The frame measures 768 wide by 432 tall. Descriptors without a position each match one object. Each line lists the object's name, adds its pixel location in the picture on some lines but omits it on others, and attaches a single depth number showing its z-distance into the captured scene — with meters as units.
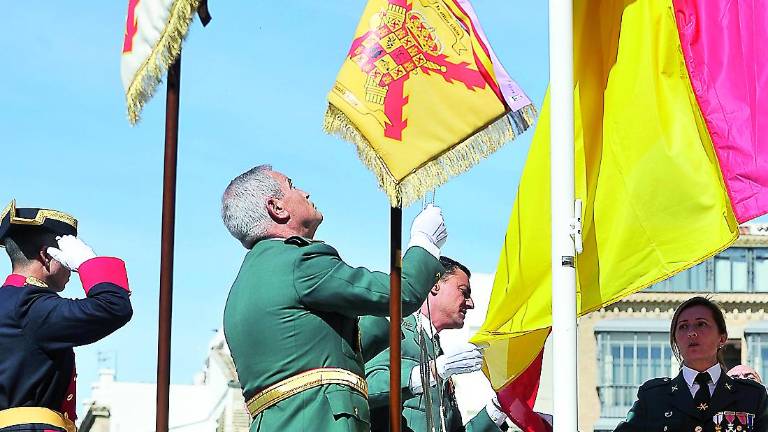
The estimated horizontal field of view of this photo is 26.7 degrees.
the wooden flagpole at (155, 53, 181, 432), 6.28
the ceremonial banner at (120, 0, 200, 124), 6.66
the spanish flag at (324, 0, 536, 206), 6.50
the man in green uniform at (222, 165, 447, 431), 6.21
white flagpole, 6.20
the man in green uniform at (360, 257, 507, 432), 7.19
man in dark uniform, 6.49
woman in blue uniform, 7.50
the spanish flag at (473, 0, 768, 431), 6.64
